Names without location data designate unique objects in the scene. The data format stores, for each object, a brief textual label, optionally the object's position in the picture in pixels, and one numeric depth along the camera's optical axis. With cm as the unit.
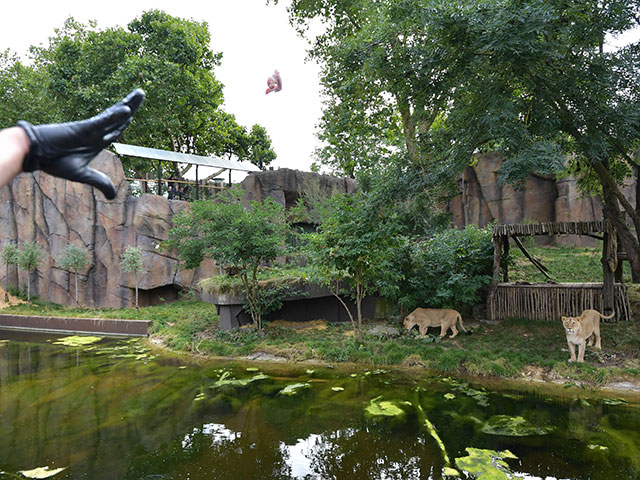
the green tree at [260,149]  3141
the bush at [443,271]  972
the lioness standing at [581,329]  717
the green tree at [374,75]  757
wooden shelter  874
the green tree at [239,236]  977
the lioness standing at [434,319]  928
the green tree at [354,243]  876
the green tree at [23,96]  2123
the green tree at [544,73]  626
